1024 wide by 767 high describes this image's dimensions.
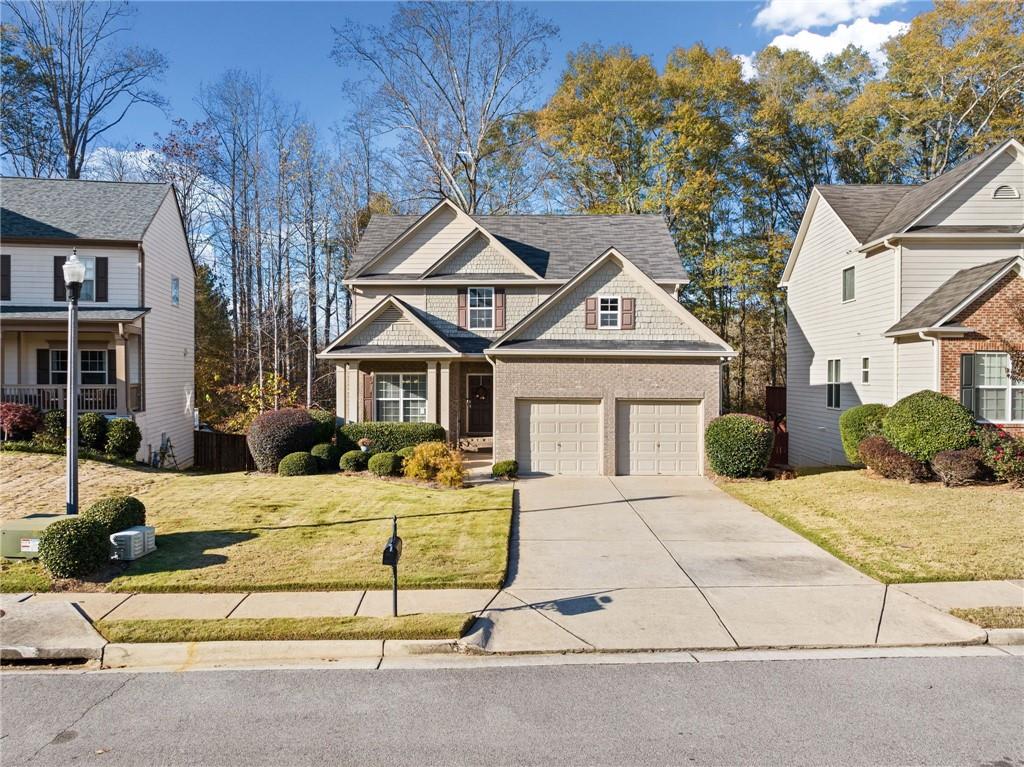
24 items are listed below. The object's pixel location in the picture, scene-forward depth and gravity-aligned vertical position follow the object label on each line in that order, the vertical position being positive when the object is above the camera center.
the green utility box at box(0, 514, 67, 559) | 8.90 -2.21
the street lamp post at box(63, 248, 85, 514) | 9.62 +0.13
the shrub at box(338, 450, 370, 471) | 17.09 -2.04
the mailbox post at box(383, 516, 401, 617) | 6.80 -1.83
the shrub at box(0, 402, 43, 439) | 17.23 -0.91
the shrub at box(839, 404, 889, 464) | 17.00 -1.11
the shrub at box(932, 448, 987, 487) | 13.86 -1.82
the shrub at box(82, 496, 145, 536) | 8.99 -1.88
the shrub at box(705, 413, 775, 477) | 16.09 -1.54
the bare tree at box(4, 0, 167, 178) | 31.16 +15.82
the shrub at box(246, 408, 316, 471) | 17.27 -1.40
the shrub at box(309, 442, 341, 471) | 17.36 -1.91
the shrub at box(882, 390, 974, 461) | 14.48 -0.95
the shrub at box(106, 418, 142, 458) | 17.92 -1.45
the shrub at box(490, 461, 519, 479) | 16.61 -2.23
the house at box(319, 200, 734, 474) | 17.42 +1.04
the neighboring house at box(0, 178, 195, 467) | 19.80 +3.19
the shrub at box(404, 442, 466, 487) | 15.38 -1.98
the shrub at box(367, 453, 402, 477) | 16.36 -2.06
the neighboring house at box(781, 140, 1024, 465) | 15.73 +2.71
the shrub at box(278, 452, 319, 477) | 16.66 -2.11
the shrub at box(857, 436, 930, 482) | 14.69 -1.86
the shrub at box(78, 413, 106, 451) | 17.59 -1.22
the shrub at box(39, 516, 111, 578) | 8.17 -2.15
